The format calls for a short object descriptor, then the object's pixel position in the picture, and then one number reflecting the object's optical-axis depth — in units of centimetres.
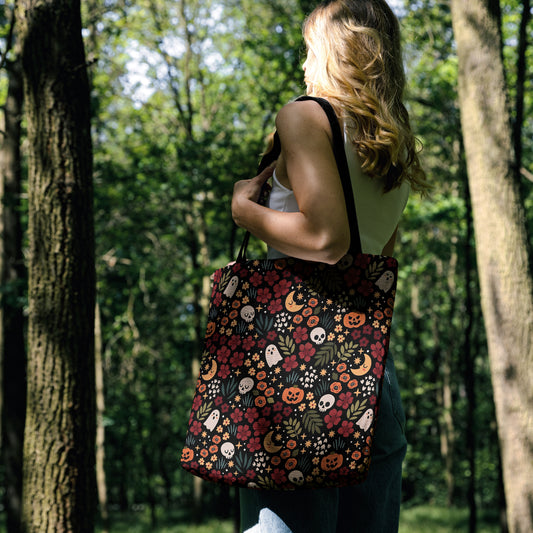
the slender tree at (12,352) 754
